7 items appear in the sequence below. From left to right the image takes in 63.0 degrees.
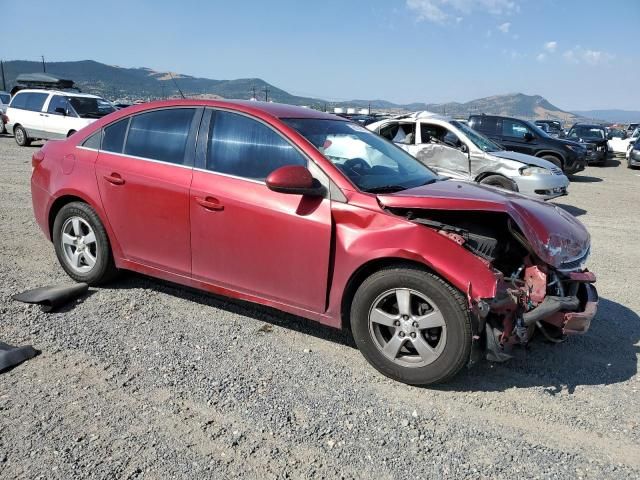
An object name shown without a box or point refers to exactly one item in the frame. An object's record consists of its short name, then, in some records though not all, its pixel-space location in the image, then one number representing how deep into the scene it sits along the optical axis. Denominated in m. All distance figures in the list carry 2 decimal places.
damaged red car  3.09
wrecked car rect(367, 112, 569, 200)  9.53
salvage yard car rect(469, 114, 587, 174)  15.13
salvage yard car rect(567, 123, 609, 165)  21.38
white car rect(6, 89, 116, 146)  15.75
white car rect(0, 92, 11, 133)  23.62
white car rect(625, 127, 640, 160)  21.75
